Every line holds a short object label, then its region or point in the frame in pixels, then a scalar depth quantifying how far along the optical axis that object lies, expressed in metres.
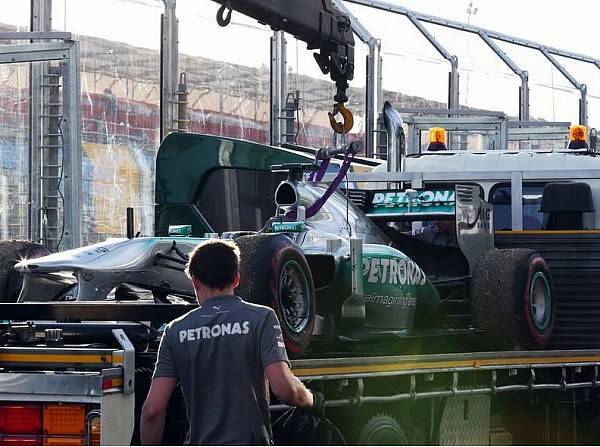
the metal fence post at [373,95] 21.34
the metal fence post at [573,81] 26.11
